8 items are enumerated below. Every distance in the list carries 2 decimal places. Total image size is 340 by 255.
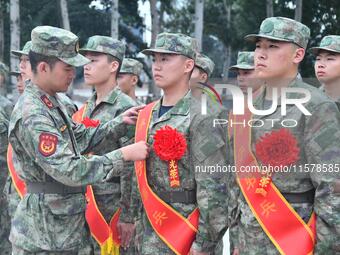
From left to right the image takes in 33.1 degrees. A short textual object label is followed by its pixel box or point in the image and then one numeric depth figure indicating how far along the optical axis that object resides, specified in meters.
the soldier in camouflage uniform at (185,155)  3.44
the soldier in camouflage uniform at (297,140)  2.97
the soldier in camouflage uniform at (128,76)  6.69
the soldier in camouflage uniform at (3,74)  5.97
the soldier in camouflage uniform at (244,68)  5.81
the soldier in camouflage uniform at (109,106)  4.16
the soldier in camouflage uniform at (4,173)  5.10
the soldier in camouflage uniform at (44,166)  3.29
